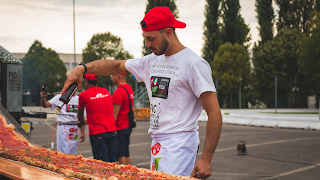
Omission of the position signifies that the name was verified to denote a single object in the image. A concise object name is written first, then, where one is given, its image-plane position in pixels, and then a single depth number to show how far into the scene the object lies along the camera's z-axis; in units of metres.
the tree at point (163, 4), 45.14
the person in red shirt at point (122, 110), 6.67
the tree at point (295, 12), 46.25
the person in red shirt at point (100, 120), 5.95
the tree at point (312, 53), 31.05
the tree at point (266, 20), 49.03
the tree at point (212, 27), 50.47
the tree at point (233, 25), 50.00
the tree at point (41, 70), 54.78
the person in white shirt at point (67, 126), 7.29
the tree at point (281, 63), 44.84
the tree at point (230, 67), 48.66
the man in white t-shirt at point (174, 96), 2.39
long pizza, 2.30
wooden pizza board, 2.20
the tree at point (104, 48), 57.94
